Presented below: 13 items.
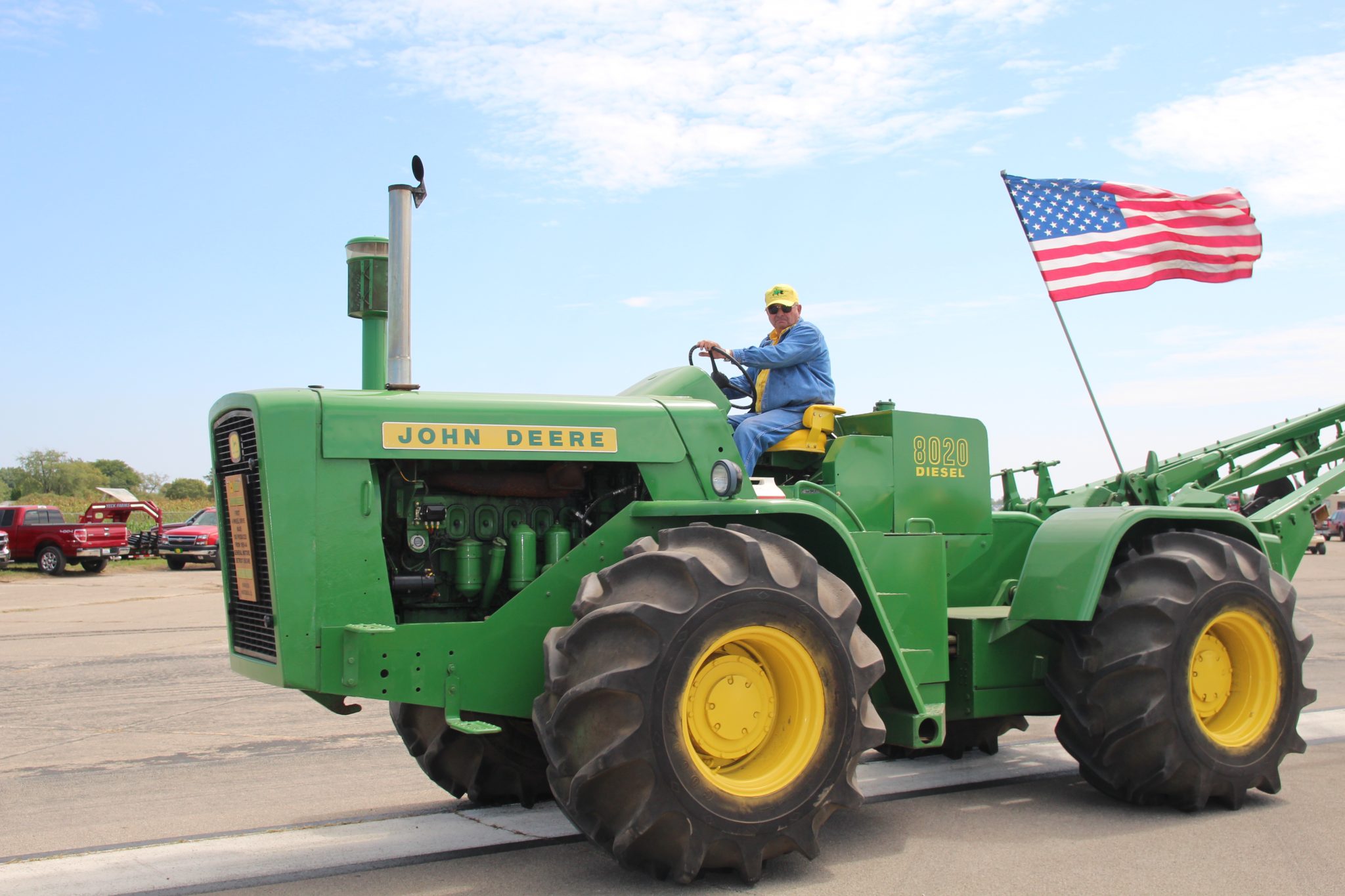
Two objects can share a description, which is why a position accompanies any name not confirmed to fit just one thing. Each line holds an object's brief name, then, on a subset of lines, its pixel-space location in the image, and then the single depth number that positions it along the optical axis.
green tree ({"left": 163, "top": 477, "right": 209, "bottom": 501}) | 91.38
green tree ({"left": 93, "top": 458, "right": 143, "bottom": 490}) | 97.94
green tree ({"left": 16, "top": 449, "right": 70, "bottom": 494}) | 87.38
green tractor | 4.70
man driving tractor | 6.82
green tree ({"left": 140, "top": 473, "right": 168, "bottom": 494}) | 91.06
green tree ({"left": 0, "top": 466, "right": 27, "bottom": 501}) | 85.62
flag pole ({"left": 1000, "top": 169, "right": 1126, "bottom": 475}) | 8.66
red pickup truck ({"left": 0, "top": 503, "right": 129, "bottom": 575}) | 33.19
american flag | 9.50
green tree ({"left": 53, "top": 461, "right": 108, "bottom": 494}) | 87.31
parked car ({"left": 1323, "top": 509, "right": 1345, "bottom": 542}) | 55.91
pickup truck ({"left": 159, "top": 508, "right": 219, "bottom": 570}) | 35.06
